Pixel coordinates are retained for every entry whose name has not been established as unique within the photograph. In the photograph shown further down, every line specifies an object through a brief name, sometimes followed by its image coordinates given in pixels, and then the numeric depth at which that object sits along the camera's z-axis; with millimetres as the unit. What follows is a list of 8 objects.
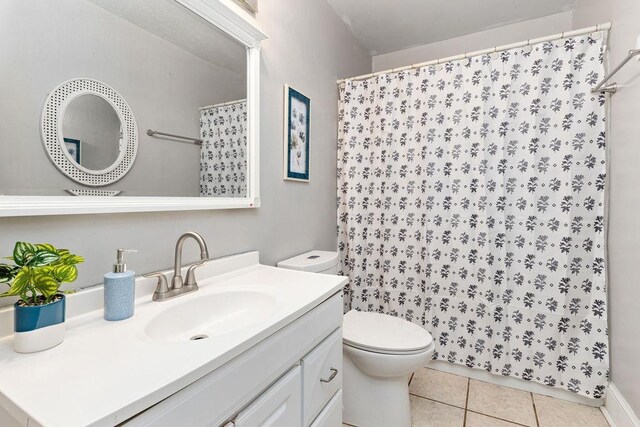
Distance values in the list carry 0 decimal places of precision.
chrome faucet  970
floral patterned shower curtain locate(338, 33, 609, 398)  1600
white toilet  1361
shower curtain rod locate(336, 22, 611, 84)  1536
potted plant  614
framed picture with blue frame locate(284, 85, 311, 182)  1640
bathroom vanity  493
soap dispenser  801
